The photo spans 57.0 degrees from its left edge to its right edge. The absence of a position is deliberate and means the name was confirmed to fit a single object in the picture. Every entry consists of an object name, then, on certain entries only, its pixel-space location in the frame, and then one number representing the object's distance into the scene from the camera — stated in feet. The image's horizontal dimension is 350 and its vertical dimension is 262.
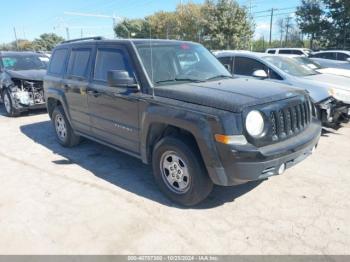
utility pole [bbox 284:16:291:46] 118.62
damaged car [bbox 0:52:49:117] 30.14
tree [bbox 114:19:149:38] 158.92
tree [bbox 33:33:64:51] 249.92
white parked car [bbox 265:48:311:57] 59.20
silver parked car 20.83
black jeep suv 10.55
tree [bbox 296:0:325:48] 94.22
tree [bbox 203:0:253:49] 92.43
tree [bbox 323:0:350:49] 86.89
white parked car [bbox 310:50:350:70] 48.19
